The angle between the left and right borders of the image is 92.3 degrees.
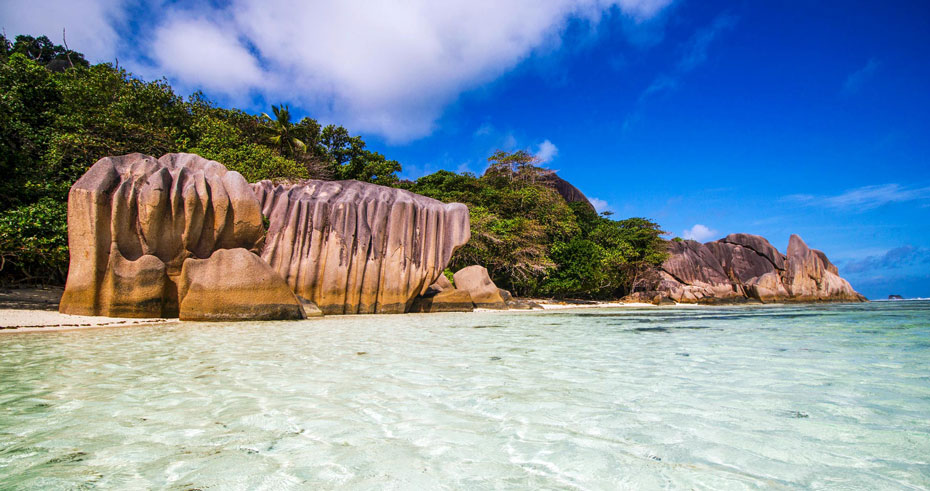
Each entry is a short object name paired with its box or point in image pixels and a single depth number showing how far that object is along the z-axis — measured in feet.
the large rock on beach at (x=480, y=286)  49.03
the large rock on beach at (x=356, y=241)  34.96
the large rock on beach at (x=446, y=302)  41.32
